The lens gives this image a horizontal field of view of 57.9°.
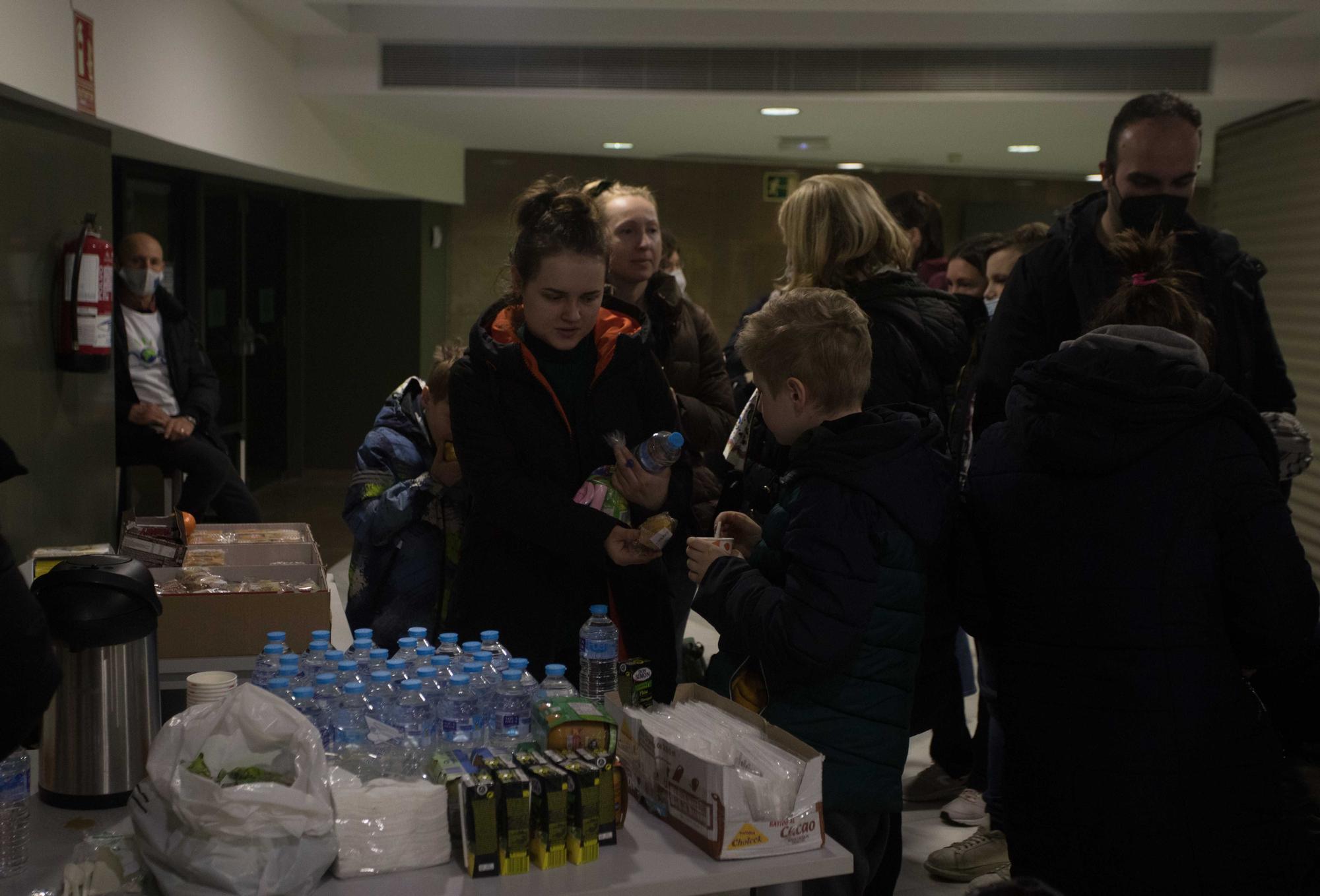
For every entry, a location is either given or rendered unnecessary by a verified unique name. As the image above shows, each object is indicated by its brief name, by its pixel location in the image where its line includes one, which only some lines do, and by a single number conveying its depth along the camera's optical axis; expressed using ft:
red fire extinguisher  13.97
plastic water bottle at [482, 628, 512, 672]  6.67
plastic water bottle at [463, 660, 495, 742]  6.04
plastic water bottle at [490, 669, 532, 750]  5.98
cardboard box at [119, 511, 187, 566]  8.52
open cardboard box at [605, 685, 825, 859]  5.30
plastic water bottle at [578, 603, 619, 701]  7.34
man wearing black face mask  8.37
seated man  17.72
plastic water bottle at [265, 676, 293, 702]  5.83
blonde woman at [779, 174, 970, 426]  9.11
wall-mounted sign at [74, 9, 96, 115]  12.64
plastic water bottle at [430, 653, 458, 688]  6.15
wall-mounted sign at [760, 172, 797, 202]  31.22
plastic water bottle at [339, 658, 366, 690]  6.01
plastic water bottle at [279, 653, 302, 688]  6.13
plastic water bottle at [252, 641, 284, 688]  6.35
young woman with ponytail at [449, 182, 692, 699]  7.65
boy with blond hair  6.11
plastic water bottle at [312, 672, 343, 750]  5.78
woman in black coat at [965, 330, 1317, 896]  6.15
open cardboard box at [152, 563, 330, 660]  7.59
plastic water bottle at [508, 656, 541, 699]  6.21
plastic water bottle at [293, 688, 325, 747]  5.80
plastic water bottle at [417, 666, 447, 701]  6.02
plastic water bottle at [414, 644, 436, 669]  6.49
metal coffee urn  5.85
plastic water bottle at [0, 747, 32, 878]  5.29
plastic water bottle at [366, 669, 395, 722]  5.93
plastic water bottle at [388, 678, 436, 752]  5.87
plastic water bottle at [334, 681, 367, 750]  5.65
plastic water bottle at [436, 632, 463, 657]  6.71
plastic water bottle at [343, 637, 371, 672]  6.42
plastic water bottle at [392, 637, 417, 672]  6.42
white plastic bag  4.75
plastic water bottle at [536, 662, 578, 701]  6.28
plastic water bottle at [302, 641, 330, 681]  6.31
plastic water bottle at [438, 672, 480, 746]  5.88
